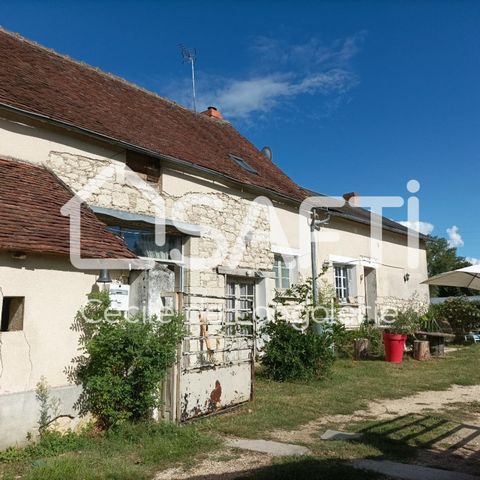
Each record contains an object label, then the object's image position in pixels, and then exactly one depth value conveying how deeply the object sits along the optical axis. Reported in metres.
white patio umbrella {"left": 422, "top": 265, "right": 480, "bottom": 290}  10.39
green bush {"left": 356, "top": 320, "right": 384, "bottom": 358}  12.67
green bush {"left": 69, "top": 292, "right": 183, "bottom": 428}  5.46
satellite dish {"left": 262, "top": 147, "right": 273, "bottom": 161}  15.95
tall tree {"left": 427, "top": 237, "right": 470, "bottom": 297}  49.94
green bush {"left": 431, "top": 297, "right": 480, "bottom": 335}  16.84
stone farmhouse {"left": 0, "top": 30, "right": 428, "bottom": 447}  5.34
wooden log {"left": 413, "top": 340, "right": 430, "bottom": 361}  12.31
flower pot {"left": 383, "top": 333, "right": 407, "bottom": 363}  11.62
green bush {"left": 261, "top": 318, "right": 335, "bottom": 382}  8.80
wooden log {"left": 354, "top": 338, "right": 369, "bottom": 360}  12.34
